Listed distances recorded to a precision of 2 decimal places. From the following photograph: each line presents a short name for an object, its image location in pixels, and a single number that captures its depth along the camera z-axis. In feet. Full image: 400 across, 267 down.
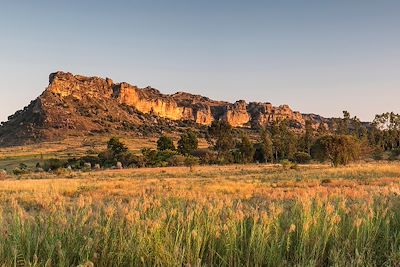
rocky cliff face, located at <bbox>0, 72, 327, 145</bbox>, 495.41
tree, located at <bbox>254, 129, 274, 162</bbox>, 270.46
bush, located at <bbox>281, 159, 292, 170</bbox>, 167.56
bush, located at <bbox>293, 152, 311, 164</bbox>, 250.78
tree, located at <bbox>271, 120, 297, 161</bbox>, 289.68
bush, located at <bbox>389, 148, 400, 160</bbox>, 261.44
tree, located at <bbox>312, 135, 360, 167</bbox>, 178.19
